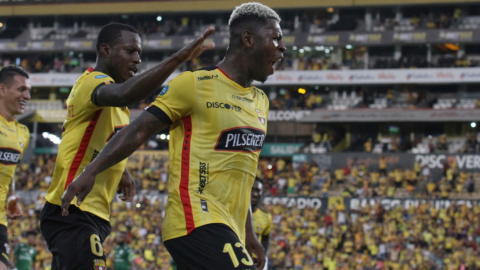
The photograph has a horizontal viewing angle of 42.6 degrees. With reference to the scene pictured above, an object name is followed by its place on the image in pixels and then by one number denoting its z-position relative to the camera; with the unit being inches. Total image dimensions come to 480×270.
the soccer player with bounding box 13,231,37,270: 570.2
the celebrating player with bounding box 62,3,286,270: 143.4
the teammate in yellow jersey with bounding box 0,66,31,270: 265.4
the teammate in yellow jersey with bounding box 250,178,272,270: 379.9
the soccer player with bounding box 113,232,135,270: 497.7
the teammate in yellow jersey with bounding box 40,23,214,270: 170.2
